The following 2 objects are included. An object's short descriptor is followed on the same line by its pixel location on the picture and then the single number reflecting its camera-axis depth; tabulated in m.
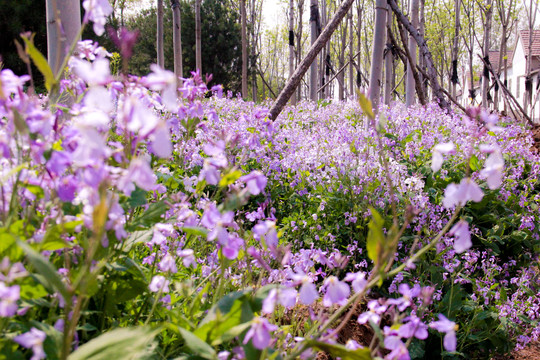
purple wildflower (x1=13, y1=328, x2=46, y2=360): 0.77
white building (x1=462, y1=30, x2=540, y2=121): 30.56
